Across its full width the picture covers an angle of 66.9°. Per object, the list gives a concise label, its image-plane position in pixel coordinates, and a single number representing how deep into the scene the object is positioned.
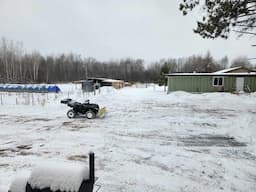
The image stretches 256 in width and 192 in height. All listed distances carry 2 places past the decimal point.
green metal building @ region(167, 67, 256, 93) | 21.25
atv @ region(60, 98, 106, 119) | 9.71
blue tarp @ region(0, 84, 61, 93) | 24.90
